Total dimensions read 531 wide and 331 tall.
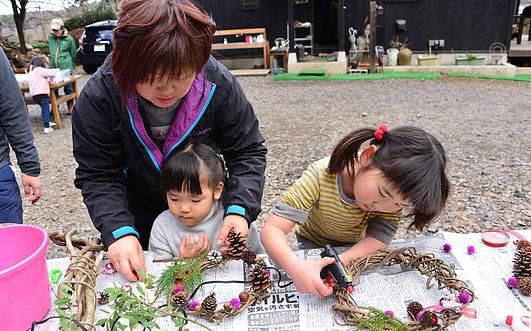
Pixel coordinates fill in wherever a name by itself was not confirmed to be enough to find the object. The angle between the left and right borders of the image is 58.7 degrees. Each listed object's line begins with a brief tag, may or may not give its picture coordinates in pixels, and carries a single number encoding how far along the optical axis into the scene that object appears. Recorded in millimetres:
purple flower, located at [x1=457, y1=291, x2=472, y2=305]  1276
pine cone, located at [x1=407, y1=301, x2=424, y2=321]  1246
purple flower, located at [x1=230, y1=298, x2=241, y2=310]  1304
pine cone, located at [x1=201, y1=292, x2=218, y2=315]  1280
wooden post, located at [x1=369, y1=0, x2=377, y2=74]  9841
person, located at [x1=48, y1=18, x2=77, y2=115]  8469
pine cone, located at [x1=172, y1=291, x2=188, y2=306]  1315
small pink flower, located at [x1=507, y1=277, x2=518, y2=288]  1376
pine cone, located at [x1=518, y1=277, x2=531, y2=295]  1339
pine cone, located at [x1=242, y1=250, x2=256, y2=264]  1490
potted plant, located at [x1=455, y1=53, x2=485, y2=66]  10293
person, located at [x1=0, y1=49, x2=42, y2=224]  2086
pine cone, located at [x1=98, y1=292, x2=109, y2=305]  1376
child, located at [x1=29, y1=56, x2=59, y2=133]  6695
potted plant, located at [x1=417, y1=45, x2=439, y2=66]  10328
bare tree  14406
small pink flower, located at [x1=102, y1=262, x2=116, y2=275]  1527
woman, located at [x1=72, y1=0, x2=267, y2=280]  1285
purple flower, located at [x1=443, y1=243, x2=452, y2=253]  1577
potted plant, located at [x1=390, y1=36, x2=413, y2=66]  10424
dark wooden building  10453
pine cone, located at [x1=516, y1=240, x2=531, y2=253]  1454
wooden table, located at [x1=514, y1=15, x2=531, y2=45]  12011
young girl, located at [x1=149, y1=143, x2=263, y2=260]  1586
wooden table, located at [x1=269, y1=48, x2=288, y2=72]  10855
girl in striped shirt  1334
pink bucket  1110
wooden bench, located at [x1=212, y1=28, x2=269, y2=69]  11297
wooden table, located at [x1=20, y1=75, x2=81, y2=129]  6961
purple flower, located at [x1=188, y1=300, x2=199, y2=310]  1302
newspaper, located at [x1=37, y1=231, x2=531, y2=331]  1278
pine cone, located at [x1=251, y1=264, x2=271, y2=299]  1376
